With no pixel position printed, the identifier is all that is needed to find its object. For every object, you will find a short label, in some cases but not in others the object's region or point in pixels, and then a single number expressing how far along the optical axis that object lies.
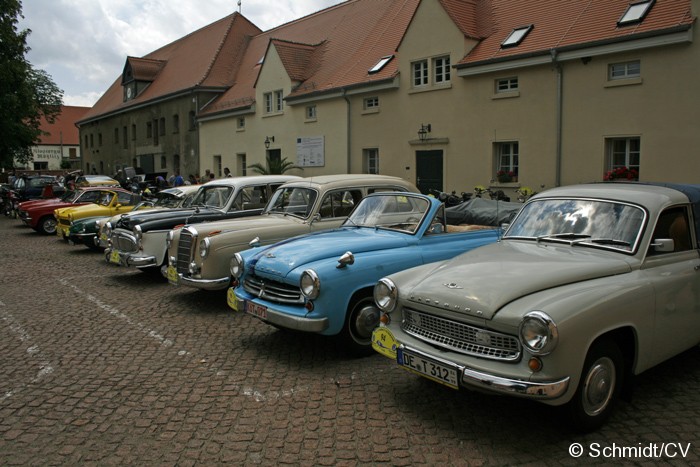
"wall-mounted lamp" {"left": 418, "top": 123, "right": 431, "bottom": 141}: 19.94
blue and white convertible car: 5.53
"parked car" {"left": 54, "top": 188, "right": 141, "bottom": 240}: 14.80
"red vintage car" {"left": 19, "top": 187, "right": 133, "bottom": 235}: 17.34
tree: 27.11
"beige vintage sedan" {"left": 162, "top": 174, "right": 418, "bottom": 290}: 7.67
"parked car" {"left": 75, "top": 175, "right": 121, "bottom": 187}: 23.83
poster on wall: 25.02
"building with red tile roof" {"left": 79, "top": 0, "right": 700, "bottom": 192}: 14.38
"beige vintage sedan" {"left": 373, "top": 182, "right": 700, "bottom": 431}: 3.75
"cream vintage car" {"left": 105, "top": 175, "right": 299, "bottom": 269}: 9.59
